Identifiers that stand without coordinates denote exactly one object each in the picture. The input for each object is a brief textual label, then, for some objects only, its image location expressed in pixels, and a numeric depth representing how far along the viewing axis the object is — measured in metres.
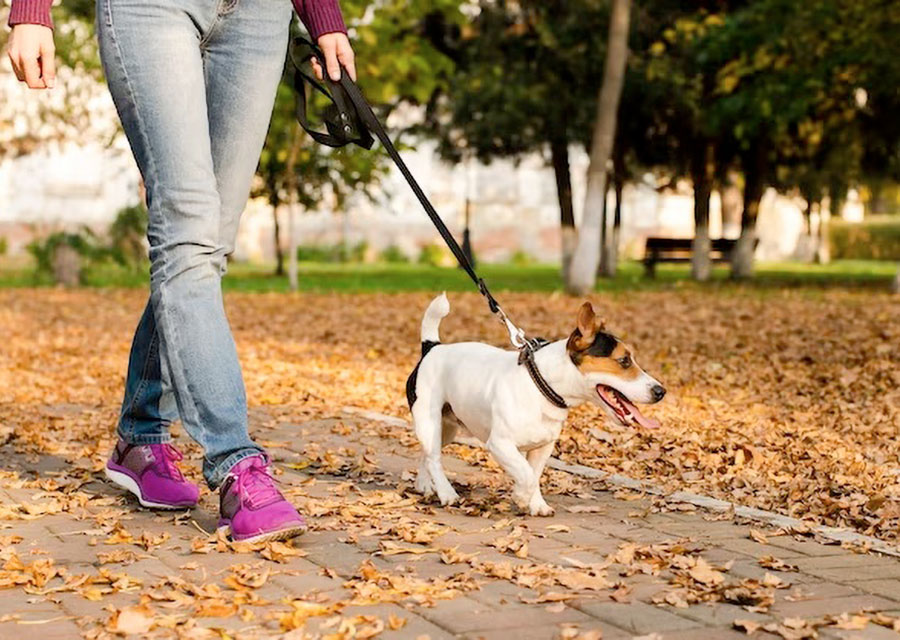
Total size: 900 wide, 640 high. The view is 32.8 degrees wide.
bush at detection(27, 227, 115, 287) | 26.11
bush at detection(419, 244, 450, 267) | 46.38
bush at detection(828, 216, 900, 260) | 52.16
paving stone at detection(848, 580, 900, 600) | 4.07
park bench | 31.14
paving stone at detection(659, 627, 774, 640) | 3.56
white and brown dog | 4.98
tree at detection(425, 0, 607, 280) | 27.23
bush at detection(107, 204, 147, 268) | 26.88
